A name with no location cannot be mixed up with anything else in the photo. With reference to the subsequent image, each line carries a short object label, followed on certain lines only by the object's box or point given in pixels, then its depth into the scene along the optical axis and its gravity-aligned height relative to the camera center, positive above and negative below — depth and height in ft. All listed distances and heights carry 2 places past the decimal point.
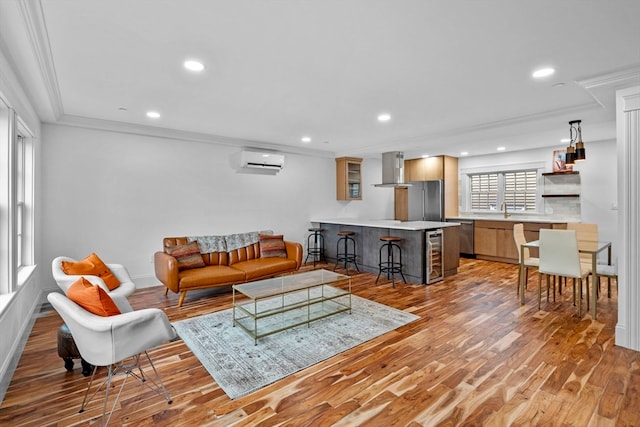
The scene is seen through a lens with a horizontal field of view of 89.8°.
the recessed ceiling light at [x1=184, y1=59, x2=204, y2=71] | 8.68 +4.17
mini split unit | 18.74 +3.35
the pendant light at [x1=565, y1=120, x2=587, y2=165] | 13.70 +2.79
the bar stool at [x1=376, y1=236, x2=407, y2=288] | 17.34 -2.48
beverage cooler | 16.87 -2.25
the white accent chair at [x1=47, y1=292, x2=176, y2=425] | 6.11 -2.30
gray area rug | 8.22 -3.96
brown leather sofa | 13.44 -2.49
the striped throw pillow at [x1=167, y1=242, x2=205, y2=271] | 14.72 -1.85
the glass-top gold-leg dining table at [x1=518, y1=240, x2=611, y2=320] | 11.48 -2.03
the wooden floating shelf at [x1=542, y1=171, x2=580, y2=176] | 20.47 +2.75
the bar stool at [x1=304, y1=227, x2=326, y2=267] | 22.98 -2.15
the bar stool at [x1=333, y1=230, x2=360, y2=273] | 20.30 -2.28
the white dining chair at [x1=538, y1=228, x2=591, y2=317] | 11.89 -1.59
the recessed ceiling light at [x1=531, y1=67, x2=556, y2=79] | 9.07 +4.13
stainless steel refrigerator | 24.94 +1.17
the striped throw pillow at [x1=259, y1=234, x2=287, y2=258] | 17.78 -1.74
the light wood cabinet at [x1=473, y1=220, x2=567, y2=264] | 21.24 -1.62
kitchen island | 16.90 -1.71
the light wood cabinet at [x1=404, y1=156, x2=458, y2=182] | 24.99 +3.78
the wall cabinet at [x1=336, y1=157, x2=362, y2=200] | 24.18 +2.86
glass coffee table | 10.85 -3.56
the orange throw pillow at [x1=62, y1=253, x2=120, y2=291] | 9.92 -1.69
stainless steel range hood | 21.17 +3.07
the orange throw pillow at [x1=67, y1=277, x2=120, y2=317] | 6.61 -1.73
